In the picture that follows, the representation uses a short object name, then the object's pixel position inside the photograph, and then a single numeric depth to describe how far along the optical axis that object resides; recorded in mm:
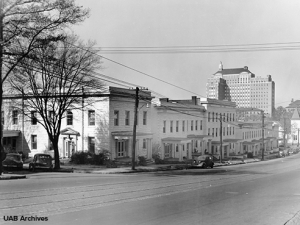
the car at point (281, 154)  74738
